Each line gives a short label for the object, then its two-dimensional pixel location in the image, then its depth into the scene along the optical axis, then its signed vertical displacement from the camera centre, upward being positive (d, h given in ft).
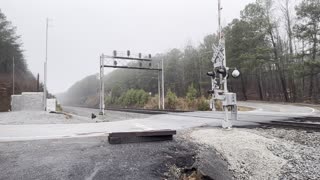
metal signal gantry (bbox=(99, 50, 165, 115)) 96.73 +12.74
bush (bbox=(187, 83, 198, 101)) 103.95 +0.23
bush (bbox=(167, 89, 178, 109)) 110.64 -2.22
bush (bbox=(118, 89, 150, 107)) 145.48 -1.66
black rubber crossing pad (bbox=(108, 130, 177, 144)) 23.68 -3.77
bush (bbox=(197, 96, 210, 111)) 92.56 -3.71
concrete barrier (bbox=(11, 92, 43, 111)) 82.12 -1.79
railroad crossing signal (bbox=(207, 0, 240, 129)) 30.78 +1.81
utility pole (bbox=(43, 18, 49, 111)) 81.92 +3.08
